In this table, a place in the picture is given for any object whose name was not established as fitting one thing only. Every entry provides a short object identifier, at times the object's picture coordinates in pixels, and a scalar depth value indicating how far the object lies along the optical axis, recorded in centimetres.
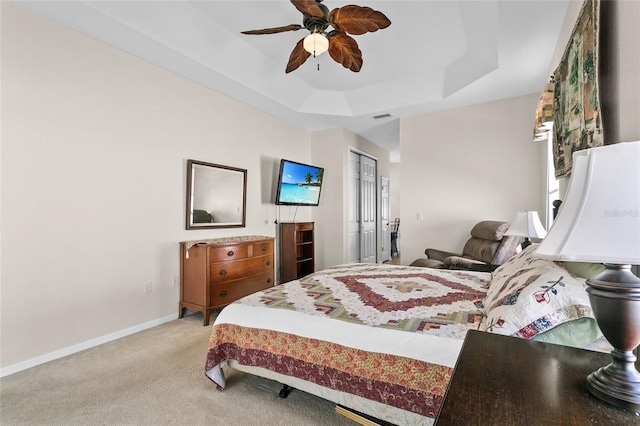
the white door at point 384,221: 716
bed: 117
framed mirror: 351
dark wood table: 62
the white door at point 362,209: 582
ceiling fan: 217
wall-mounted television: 463
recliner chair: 306
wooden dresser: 318
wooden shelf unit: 478
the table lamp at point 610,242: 59
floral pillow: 112
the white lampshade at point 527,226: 259
